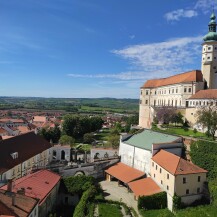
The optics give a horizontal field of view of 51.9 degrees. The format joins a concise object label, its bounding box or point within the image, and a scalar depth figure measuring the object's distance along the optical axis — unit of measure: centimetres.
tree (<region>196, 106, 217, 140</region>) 3543
